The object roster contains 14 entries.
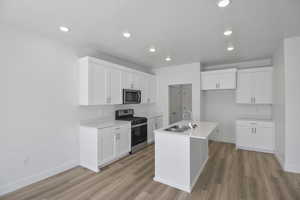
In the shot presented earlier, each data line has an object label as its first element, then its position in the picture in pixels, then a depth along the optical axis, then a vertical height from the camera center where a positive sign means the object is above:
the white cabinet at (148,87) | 4.71 +0.43
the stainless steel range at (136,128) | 3.88 -0.84
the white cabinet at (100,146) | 2.90 -1.02
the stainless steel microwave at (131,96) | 3.91 +0.10
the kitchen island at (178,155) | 2.26 -0.96
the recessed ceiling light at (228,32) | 2.48 +1.21
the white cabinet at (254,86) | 4.00 +0.40
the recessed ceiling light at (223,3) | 1.69 +1.18
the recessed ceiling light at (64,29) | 2.38 +1.22
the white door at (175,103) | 5.36 -0.14
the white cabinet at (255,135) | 3.82 -1.01
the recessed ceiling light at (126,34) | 2.57 +1.23
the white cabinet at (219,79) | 4.32 +0.64
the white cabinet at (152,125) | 4.66 -0.89
